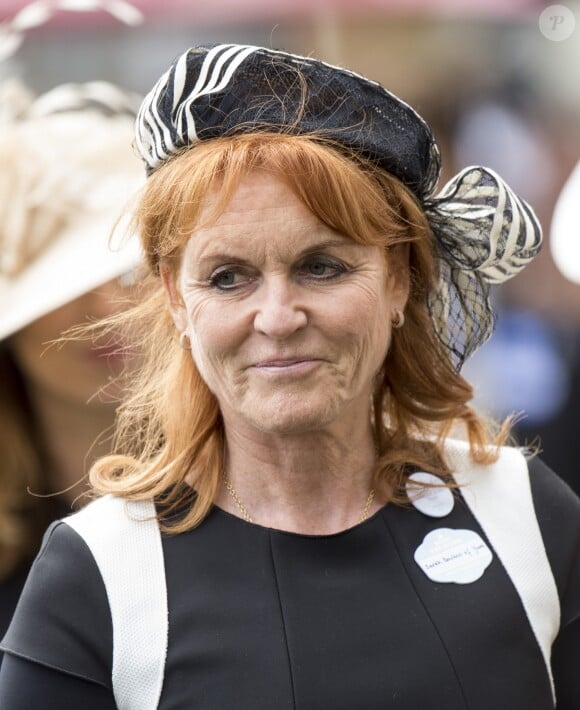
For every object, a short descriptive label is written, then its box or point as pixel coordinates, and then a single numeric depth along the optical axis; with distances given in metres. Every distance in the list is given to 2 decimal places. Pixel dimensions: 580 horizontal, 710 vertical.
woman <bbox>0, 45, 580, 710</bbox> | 4.51
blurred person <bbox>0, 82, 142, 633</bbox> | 6.53
